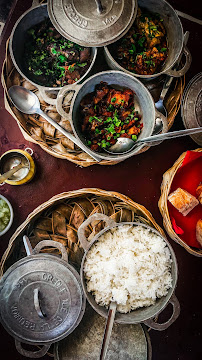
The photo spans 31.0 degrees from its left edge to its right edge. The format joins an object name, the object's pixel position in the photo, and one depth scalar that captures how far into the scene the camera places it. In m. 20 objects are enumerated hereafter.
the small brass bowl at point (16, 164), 0.72
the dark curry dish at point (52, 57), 0.70
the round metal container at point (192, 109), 0.74
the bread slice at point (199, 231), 0.70
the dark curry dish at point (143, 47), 0.71
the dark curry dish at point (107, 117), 0.69
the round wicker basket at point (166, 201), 0.68
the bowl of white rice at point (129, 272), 0.61
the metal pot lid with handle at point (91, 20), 0.64
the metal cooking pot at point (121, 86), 0.64
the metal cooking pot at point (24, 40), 0.66
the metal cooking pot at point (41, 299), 0.60
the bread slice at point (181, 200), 0.68
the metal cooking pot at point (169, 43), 0.66
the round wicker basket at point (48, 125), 0.70
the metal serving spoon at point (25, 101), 0.69
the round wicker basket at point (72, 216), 0.68
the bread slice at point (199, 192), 0.71
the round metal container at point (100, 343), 0.67
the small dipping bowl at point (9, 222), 0.72
